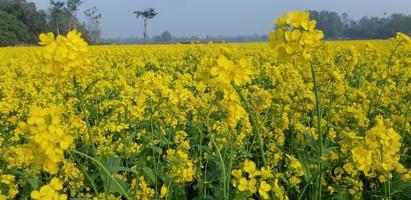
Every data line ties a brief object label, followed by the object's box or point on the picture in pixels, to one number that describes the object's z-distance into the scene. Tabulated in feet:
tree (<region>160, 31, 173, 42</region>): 246.64
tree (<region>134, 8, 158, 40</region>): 172.86
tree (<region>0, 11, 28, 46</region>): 127.75
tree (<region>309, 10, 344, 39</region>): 145.79
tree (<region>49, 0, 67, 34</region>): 181.16
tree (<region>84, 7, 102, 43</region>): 192.53
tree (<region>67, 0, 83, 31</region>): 181.78
